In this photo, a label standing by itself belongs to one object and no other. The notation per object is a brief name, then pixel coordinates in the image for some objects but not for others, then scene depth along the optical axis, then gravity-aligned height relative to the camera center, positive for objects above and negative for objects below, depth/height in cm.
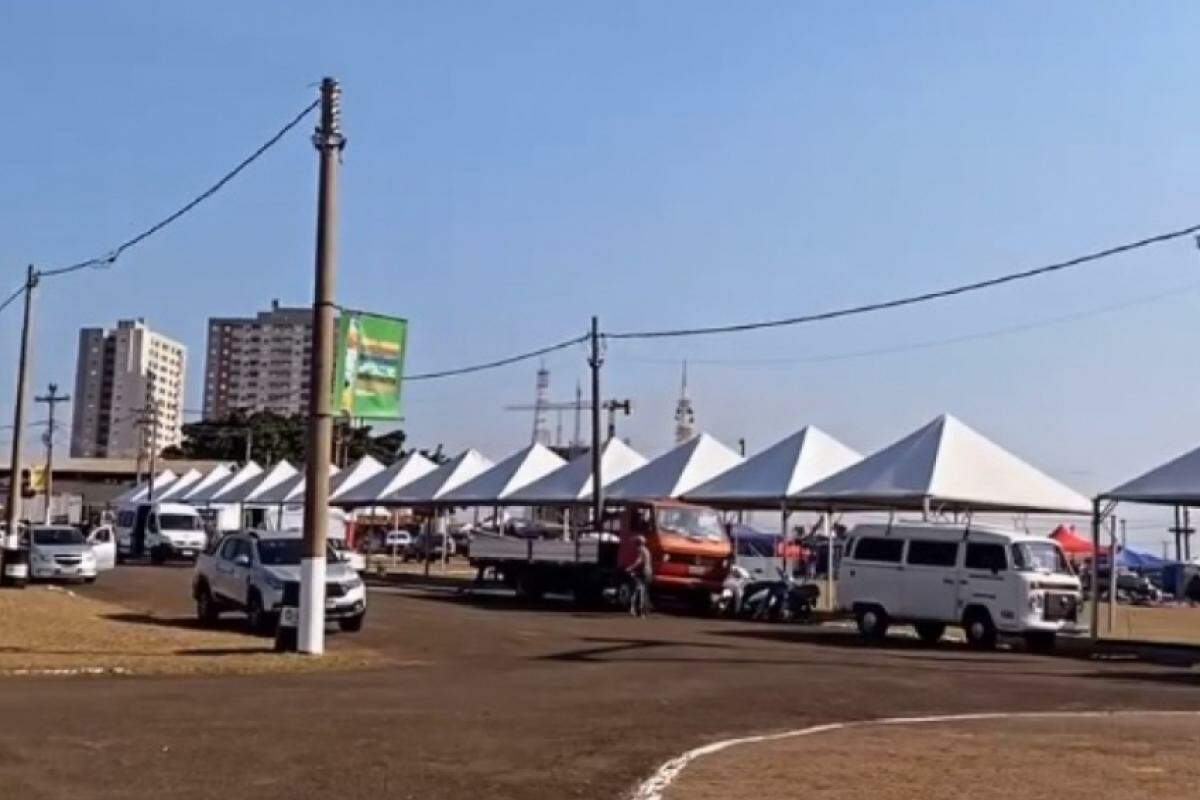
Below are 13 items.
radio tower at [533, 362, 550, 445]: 14300 +1403
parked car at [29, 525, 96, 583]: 4578 +1
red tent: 6912 +211
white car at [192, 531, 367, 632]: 2948 -25
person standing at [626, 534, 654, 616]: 3888 -6
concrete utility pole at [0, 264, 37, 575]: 4216 +315
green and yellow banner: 2684 +318
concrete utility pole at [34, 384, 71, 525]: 9295 +738
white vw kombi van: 3112 +12
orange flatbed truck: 4066 +59
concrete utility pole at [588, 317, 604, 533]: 4831 +399
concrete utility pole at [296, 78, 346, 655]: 2434 +229
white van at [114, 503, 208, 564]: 6712 +116
